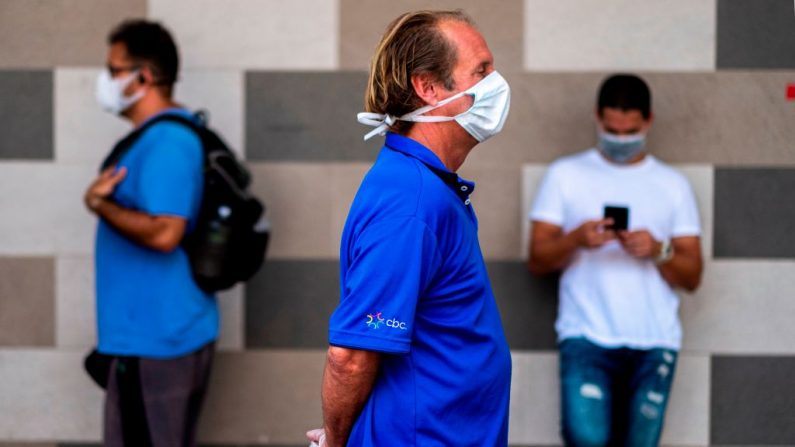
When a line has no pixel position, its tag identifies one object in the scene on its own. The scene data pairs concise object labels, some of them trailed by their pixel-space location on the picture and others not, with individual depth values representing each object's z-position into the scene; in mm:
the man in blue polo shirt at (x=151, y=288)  3555
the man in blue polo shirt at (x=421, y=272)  2109
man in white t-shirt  3799
